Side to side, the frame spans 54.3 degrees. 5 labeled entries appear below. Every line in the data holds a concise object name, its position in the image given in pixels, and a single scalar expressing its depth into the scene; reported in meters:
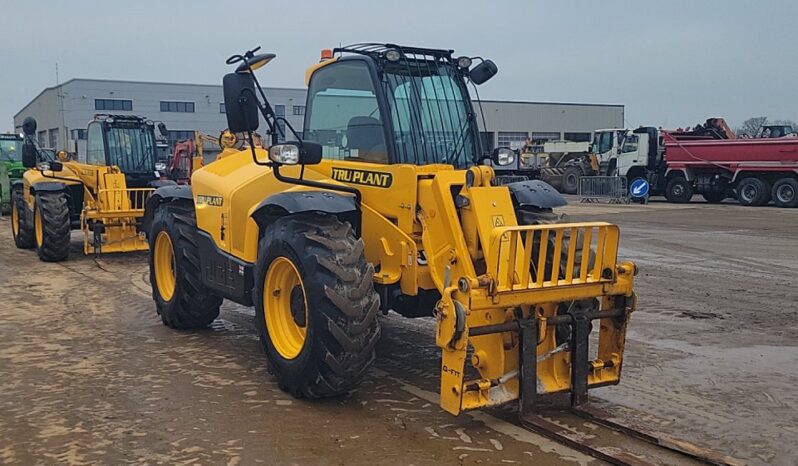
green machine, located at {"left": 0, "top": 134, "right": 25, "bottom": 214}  21.36
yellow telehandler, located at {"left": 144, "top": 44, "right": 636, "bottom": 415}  4.63
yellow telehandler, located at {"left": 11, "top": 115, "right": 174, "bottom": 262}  12.45
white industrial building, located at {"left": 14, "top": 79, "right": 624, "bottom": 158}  52.78
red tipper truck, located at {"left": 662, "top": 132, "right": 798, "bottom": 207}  23.72
